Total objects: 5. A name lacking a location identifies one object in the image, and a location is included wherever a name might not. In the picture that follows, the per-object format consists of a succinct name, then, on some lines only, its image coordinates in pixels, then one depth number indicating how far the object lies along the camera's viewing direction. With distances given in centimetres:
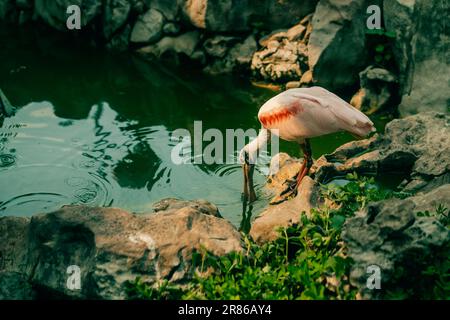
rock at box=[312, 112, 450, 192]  637
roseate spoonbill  637
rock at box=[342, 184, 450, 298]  430
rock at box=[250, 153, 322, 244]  529
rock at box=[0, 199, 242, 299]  471
